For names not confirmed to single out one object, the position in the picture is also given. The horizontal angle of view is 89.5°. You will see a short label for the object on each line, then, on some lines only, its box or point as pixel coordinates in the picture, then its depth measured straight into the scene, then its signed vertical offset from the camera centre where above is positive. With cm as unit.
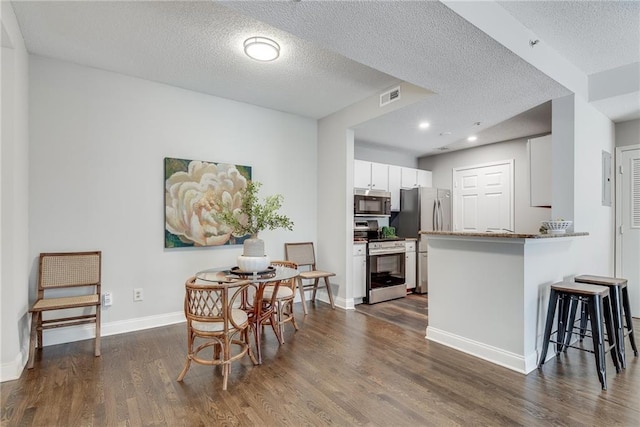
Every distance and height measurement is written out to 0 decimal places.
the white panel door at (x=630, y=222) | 398 -10
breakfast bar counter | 257 -65
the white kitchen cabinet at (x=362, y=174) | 502 +64
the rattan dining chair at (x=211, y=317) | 229 -74
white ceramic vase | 294 -40
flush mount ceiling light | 274 +144
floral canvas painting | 367 +19
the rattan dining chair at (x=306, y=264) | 427 -71
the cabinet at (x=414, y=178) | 577 +67
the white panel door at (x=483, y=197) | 527 +29
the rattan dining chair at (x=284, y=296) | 317 -80
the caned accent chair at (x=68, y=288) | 276 -71
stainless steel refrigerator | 536 -1
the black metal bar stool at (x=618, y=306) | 265 -81
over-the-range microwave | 480 +18
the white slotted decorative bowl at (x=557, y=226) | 287 -11
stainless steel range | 467 -85
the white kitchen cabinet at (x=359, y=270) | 454 -80
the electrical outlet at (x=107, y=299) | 330 -87
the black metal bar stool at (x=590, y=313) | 235 -79
